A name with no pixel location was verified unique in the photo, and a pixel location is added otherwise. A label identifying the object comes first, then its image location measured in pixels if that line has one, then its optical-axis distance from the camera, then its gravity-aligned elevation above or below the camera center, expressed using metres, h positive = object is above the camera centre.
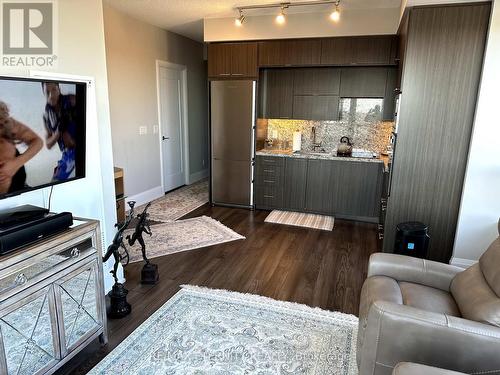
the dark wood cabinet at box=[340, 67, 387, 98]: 4.68 +0.54
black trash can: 3.19 -1.05
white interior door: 5.95 -0.12
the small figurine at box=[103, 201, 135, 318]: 2.58 -1.32
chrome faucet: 5.34 -0.33
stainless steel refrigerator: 5.02 -0.31
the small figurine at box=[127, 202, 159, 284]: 3.11 -1.36
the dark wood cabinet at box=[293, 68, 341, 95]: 4.88 +0.56
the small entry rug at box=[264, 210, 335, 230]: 4.70 -1.36
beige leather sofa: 1.57 -0.97
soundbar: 1.64 -0.57
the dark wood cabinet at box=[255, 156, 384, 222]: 4.72 -0.92
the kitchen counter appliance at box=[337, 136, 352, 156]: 4.98 -0.37
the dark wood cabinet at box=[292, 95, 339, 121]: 4.94 +0.20
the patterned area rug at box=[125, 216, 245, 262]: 3.83 -1.40
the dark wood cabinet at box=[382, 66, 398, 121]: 4.59 +0.38
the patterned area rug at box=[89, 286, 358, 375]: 2.11 -1.45
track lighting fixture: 4.09 +1.38
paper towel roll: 5.25 -0.30
